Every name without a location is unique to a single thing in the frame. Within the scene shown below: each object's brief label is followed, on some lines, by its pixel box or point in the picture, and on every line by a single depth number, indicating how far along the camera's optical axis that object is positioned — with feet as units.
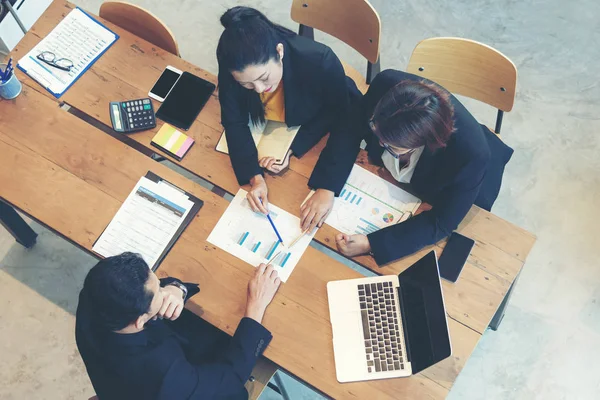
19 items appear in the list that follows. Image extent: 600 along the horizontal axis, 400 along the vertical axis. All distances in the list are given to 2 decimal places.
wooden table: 6.08
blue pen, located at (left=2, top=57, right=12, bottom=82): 7.04
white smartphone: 7.34
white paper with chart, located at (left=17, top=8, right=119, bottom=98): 7.44
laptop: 5.68
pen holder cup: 7.13
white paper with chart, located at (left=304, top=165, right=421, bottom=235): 6.68
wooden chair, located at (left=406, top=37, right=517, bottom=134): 7.09
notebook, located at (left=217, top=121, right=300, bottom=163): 7.04
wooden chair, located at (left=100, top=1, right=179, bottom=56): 7.56
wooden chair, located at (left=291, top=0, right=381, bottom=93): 7.49
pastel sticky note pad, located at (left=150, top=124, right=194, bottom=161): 7.03
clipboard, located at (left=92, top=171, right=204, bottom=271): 6.54
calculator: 7.15
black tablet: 7.22
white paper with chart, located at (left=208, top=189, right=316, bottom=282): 6.49
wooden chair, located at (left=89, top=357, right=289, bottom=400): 6.66
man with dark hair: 5.15
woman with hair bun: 6.49
